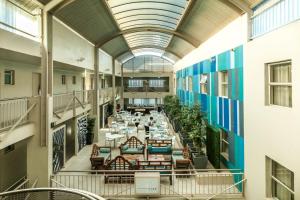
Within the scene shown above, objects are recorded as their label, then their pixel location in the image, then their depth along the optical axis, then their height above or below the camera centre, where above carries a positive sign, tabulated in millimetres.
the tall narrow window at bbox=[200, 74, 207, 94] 13884 +1070
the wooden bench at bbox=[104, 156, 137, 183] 9158 -3023
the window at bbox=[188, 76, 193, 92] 18189 +1417
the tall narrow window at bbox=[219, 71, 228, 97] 10946 +825
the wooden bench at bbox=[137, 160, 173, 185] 9702 -2892
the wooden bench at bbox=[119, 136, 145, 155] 12364 -2795
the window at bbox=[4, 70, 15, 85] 8486 +933
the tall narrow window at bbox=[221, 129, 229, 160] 10817 -2189
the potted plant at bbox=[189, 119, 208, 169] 10627 -2334
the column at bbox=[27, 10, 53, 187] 8390 -1089
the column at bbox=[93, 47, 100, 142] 16277 +656
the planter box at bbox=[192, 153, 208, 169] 10606 -2952
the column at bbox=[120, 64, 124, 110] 33163 +782
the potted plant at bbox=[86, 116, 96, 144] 16288 -2195
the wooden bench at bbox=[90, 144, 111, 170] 10291 -2863
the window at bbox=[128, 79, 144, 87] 34100 +2639
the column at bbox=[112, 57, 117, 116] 24561 +2771
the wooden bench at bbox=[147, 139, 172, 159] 12443 -2710
